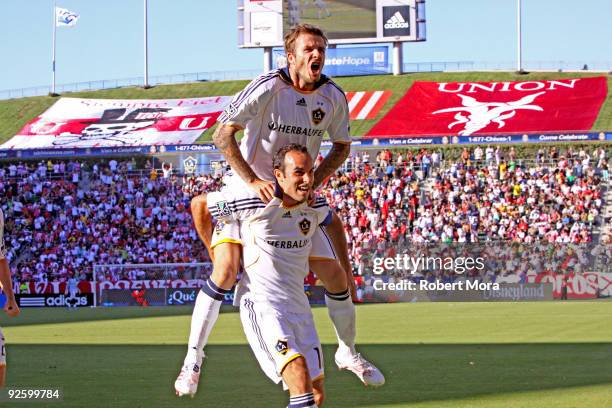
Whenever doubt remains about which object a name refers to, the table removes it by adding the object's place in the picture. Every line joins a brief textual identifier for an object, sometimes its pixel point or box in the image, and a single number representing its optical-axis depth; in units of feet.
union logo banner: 164.86
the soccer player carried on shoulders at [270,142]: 25.62
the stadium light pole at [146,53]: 227.81
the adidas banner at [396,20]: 194.18
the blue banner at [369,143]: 142.72
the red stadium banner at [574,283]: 101.50
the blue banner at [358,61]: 218.79
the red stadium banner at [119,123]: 185.68
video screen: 194.08
